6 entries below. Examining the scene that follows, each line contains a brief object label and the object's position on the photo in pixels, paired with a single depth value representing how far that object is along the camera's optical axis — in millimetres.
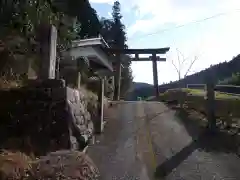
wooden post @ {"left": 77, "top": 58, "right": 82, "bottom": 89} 7872
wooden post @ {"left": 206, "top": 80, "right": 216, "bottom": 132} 7273
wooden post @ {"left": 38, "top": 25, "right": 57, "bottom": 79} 5738
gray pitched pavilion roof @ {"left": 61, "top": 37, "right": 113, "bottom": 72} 10785
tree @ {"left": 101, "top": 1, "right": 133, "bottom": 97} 24859
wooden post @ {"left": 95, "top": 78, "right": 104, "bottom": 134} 7342
